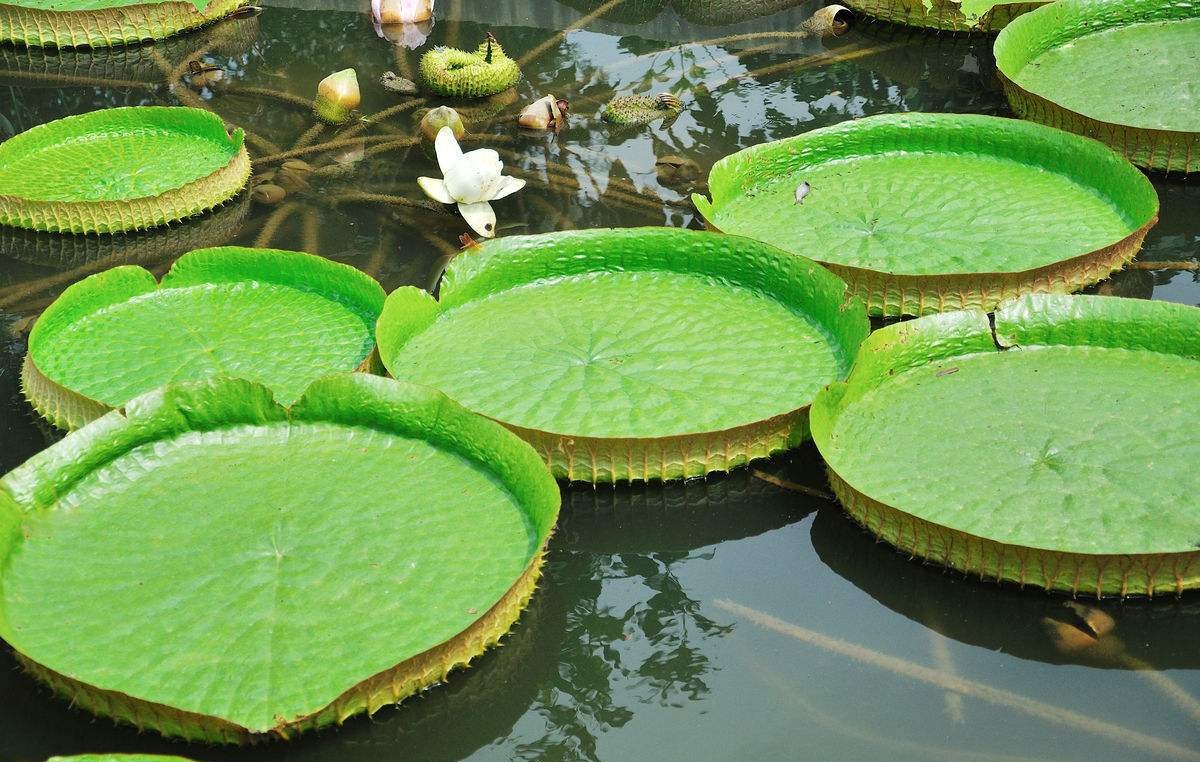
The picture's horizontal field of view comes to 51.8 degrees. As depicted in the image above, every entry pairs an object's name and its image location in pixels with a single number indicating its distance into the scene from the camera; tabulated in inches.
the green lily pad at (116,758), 95.9
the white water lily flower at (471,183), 183.0
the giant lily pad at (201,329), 145.6
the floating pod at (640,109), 221.9
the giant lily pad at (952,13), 244.4
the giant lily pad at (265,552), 105.7
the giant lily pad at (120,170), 190.4
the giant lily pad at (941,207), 157.3
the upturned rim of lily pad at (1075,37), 190.7
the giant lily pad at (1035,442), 117.6
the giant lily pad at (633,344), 134.9
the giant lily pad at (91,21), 255.8
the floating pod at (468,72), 230.4
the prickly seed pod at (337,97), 224.1
